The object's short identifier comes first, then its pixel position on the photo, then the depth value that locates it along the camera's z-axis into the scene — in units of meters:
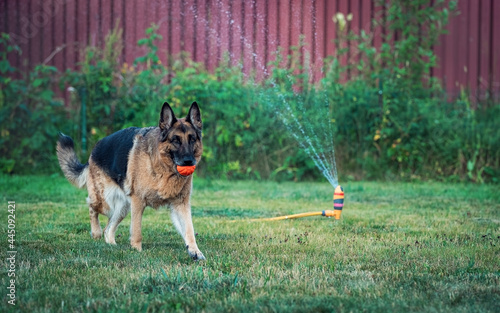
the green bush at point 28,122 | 11.09
